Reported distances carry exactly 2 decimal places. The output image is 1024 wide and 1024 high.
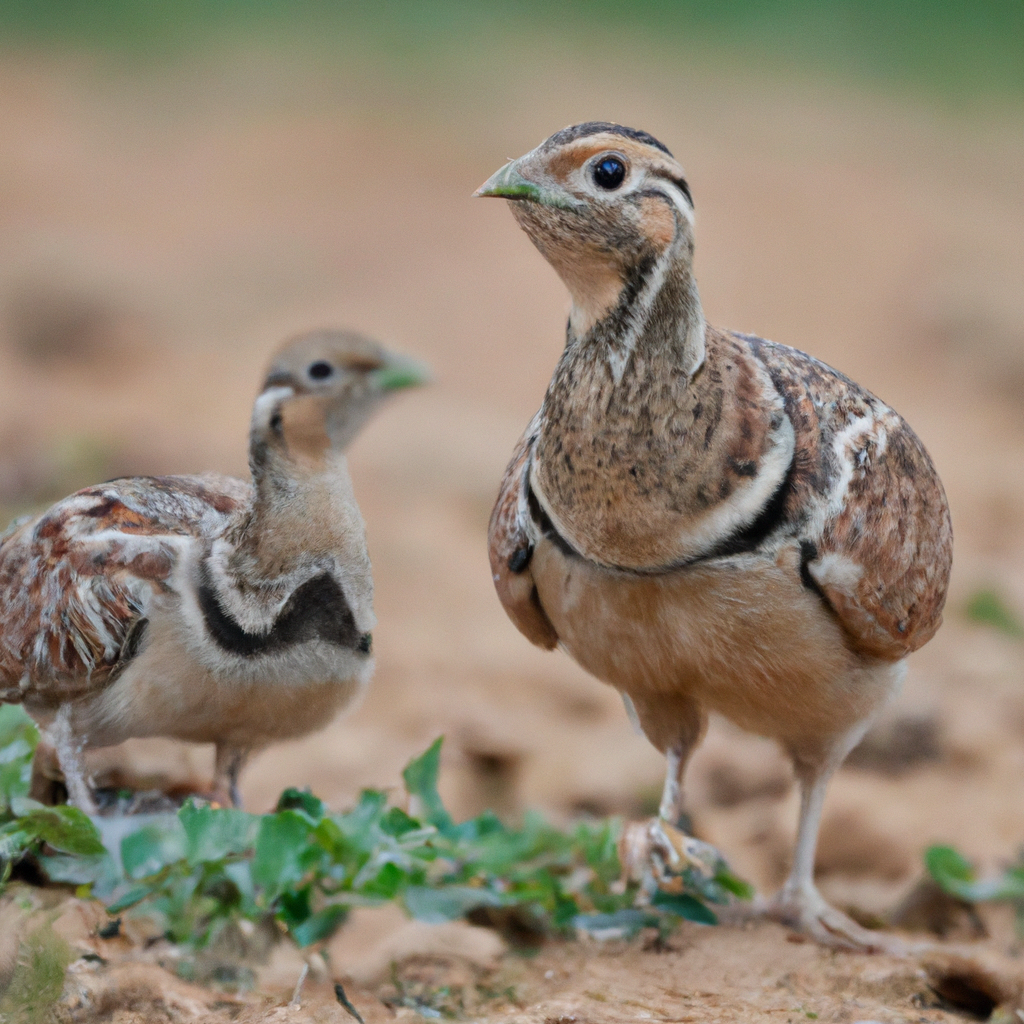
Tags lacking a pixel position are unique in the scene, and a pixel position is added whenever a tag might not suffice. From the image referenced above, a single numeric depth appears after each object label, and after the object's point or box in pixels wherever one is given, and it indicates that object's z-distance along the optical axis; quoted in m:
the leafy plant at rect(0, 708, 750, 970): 6.66
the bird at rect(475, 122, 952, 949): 6.25
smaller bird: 6.50
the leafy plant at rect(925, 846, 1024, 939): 8.48
